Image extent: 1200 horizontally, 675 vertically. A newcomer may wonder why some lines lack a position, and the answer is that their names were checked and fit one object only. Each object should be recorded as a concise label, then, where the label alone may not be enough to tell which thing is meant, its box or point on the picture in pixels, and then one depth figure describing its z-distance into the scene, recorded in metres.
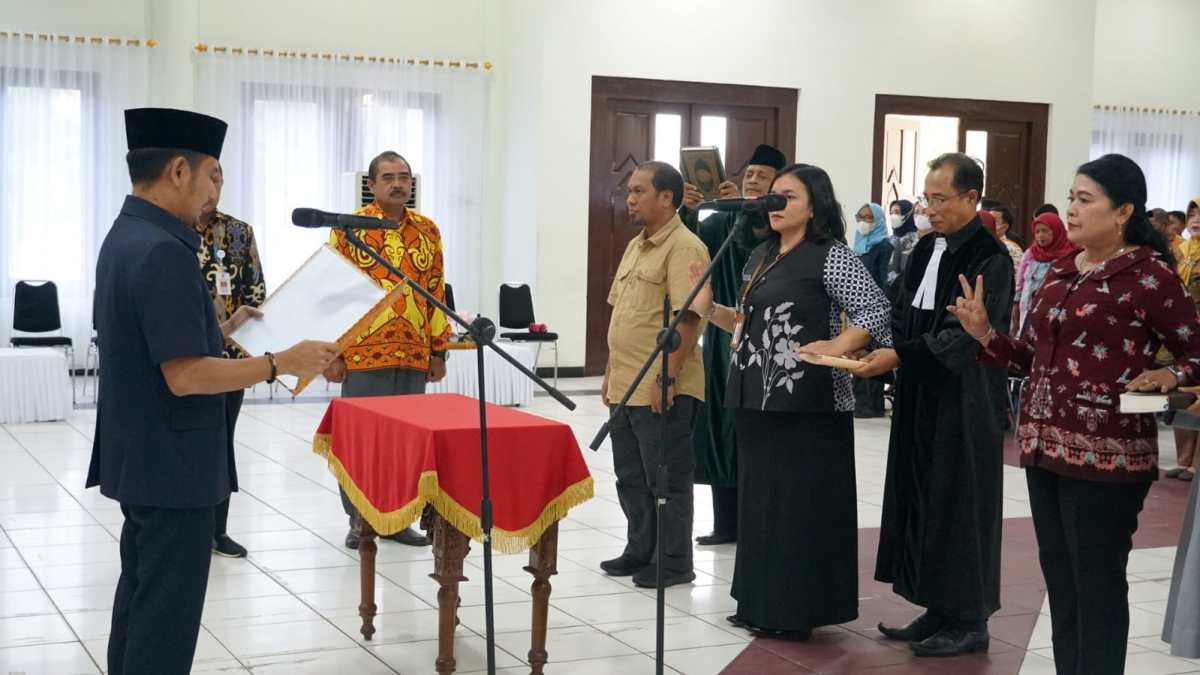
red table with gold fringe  3.71
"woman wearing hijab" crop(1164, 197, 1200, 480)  7.97
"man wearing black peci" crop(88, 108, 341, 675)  2.78
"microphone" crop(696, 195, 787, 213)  3.30
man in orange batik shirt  5.39
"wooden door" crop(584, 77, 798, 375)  11.87
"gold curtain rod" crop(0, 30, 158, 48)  10.83
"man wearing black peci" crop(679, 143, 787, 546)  5.49
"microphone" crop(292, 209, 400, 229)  3.05
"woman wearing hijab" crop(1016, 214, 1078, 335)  7.91
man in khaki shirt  4.90
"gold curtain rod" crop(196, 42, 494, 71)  11.30
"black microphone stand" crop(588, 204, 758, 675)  3.08
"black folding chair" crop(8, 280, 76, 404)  9.91
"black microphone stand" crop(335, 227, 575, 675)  3.02
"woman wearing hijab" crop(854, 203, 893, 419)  10.45
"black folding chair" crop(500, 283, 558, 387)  11.13
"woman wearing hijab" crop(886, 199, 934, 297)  9.85
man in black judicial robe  4.05
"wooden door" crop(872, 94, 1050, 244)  13.05
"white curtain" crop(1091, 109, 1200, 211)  14.56
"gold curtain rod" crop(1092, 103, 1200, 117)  14.54
